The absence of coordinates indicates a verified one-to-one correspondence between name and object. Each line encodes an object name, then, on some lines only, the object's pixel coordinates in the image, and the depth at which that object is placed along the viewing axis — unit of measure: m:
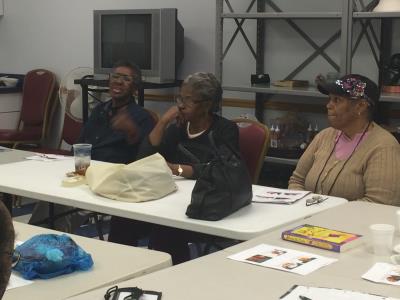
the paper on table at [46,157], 3.86
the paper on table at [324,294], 1.77
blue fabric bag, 1.98
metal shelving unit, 4.38
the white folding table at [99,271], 1.86
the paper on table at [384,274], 1.92
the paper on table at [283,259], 2.03
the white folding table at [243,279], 1.83
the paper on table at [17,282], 1.90
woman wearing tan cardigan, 3.12
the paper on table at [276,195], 2.90
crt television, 5.45
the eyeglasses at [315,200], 2.89
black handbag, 2.59
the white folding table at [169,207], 2.53
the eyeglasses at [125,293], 1.77
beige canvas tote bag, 2.90
